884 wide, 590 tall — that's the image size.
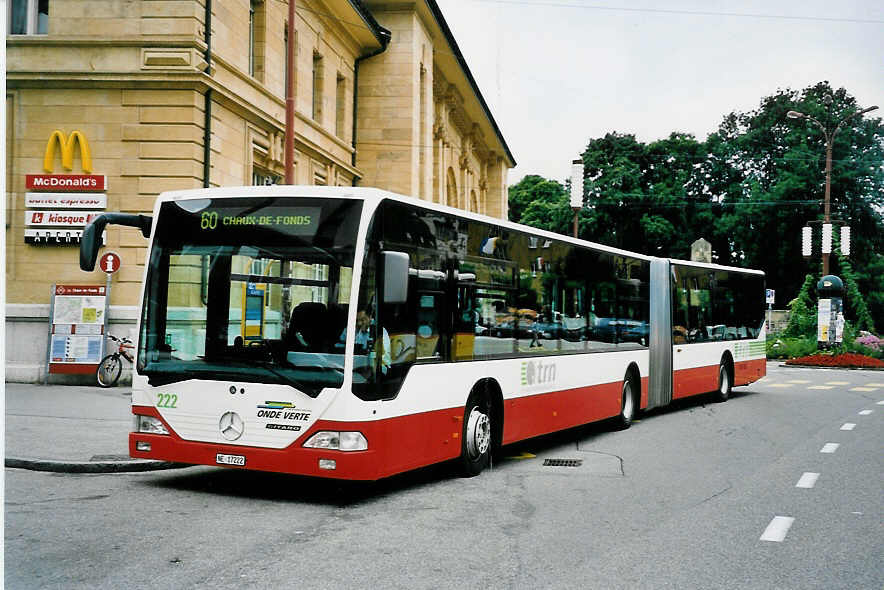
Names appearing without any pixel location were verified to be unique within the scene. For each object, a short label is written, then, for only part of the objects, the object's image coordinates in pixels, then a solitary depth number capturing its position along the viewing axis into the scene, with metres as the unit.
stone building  19.55
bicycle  18.91
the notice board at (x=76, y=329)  19.17
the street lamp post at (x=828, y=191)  38.62
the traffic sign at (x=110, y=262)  18.94
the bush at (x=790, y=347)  39.34
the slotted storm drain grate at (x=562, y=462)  11.38
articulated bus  8.30
